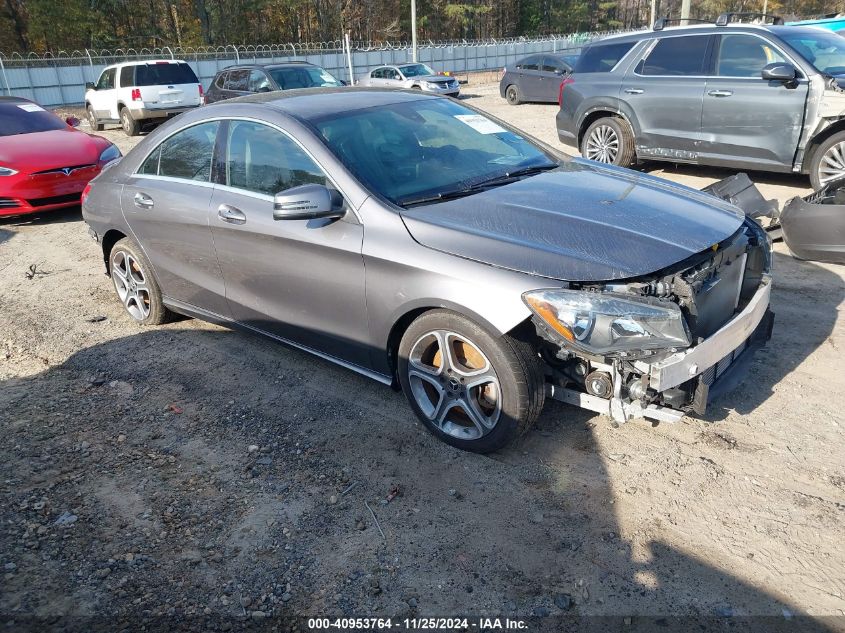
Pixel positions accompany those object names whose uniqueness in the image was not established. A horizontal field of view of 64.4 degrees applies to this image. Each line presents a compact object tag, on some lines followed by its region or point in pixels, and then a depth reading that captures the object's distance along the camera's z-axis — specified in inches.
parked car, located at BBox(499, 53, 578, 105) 794.2
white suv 688.4
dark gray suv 287.6
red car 341.4
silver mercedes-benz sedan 117.8
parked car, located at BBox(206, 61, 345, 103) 579.5
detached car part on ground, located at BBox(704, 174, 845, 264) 213.5
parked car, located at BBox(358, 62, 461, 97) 919.7
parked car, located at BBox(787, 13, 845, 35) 495.0
